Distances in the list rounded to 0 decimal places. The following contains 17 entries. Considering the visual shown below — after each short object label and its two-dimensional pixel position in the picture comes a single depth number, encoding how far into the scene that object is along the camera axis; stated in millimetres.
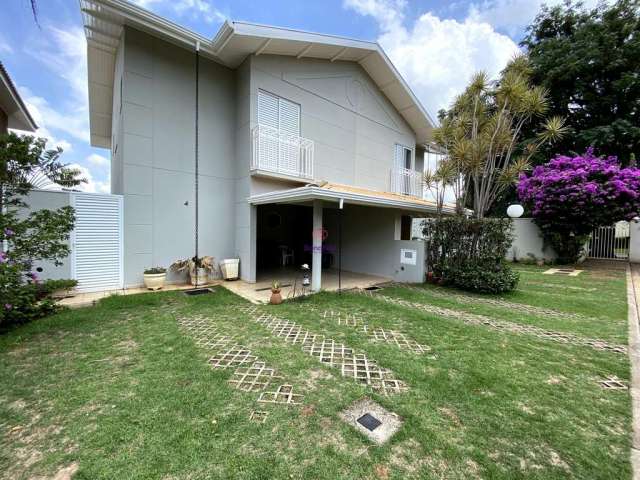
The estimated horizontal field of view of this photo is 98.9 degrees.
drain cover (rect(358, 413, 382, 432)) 2520
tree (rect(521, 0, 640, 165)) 15047
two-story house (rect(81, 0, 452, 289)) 7738
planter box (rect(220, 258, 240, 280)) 8969
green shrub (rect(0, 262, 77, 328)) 4480
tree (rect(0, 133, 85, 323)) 4562
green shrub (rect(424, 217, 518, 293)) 7863
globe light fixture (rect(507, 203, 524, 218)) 10005
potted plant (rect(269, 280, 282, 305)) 6562
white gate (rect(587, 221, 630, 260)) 14798
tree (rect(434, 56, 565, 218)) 8047
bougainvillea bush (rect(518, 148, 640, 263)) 11820
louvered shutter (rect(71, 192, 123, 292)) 7145
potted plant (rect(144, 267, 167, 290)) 7699
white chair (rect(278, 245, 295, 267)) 12969
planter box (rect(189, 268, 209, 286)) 8430
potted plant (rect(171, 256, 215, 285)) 8438
